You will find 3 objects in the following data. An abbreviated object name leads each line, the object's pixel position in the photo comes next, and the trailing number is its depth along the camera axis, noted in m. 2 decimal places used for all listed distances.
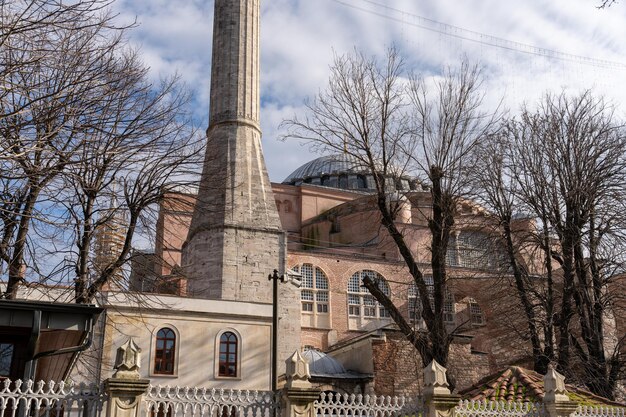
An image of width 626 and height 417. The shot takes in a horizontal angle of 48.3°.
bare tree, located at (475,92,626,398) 15.83
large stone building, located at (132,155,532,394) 22.94
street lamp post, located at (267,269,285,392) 14.09
